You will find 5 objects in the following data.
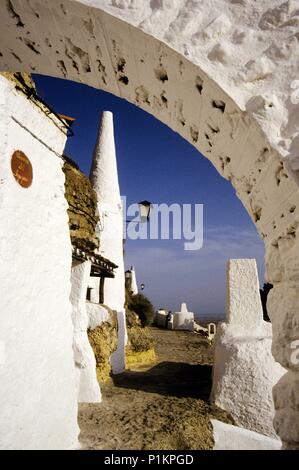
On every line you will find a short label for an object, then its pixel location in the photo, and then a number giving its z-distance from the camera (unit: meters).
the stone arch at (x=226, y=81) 1.28
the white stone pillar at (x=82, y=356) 5.73
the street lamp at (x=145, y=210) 7.52
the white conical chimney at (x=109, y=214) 11.94
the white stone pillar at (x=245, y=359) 5.71
